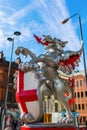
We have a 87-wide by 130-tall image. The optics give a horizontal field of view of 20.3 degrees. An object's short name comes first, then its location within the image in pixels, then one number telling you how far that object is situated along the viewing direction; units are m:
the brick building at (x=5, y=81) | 33.52
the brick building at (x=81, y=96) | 50.88
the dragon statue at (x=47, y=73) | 6.48
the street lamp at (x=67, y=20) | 12.89
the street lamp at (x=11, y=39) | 19.91
